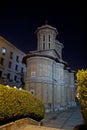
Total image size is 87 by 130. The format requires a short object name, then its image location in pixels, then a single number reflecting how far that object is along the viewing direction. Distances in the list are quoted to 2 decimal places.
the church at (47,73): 16.52
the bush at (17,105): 4.66
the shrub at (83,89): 4.05
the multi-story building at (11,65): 22.82
